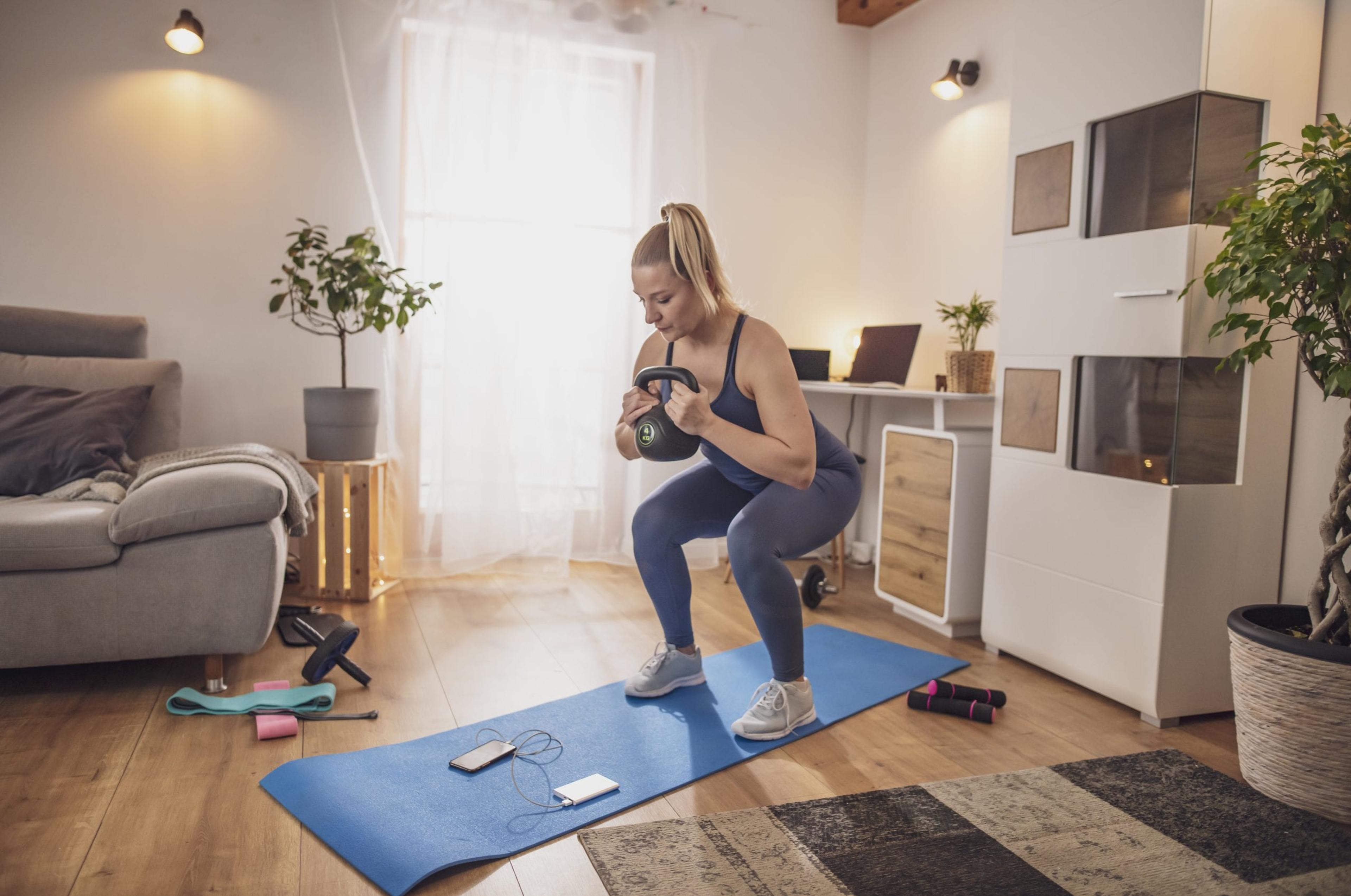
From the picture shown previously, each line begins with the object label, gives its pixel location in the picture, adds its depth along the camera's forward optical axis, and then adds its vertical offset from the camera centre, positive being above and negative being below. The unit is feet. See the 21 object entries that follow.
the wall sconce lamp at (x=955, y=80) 11.32 +3.77
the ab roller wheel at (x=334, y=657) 7.43 -2.37
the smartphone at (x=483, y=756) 6.08 -2.60
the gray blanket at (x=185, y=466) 7.91 -1.08
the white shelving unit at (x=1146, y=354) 7.14 +0.01
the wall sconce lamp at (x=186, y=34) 10.36 +3.64
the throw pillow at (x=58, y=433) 8.23 -0.72
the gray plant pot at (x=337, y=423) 10.07 -0.65
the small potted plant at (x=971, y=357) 10.18 +0.31
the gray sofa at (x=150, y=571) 6.96 -1.65
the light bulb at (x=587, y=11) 11.85 +4.64
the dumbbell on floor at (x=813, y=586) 10.52 -2.36
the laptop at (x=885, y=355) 12.17 +0.36
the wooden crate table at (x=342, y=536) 10.09 -1.91
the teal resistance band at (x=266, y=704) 6.95 -2.61
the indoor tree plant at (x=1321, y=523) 5.70 -0.77
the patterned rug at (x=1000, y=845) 4.90 -2.64
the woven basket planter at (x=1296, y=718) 5.73 -2.07
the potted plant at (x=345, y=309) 10.06 +0.62
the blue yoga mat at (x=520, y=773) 5.14 -2.64
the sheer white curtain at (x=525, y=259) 11.44 +1.41
